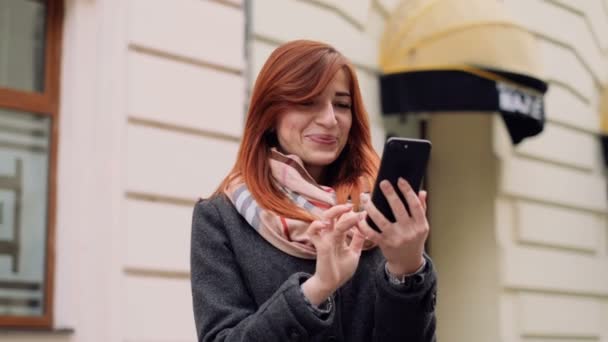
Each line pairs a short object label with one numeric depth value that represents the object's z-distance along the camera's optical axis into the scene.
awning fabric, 7.64
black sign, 7.62
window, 5.52
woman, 2.30
